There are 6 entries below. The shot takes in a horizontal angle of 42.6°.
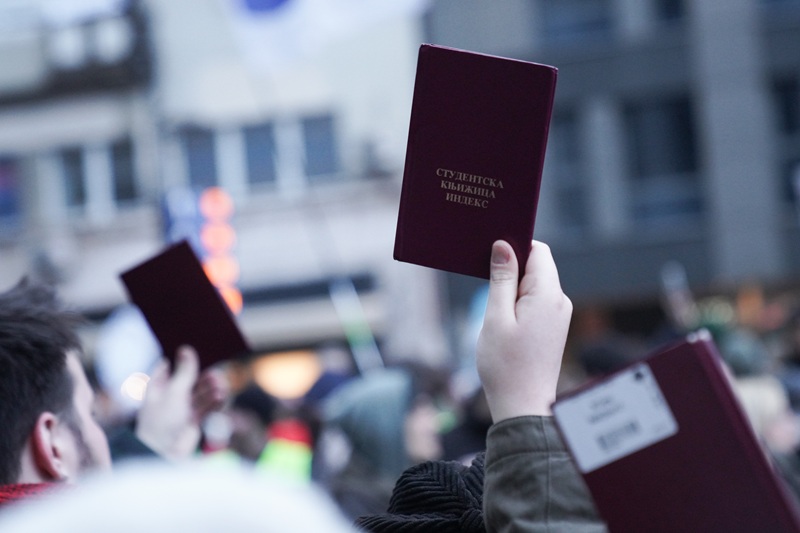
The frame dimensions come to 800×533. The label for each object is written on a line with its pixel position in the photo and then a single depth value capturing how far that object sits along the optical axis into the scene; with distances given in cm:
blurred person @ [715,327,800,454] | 475
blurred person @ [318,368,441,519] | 408
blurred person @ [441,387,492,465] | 449
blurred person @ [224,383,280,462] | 585
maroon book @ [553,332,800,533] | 115
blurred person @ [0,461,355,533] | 76
